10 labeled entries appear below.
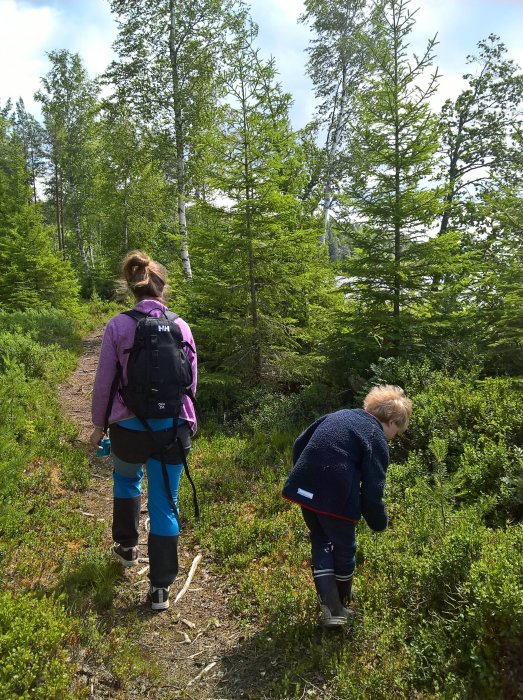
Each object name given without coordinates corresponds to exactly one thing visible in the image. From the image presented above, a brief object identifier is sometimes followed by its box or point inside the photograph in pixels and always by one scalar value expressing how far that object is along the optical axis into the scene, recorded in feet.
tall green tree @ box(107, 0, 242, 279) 51.88
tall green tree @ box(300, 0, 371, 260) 54.60
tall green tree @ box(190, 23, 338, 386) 26.61
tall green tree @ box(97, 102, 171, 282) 55.42
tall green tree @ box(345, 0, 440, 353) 25.72
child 10.48
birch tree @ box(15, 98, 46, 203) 113.89
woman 11.55
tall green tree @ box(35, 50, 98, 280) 86.89
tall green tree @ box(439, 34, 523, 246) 53.57
